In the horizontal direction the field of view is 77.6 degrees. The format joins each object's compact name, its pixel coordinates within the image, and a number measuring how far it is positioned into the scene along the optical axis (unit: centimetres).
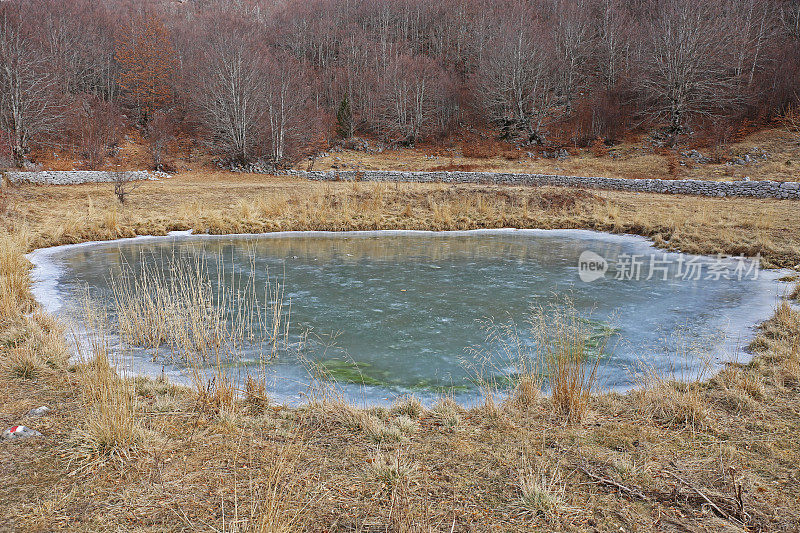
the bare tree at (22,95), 2881
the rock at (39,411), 396
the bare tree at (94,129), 3388
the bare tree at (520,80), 4069
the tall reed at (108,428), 332
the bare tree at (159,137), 3481
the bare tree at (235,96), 3244
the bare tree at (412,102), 4628
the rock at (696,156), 3016
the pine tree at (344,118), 4731
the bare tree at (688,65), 3403
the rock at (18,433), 360
